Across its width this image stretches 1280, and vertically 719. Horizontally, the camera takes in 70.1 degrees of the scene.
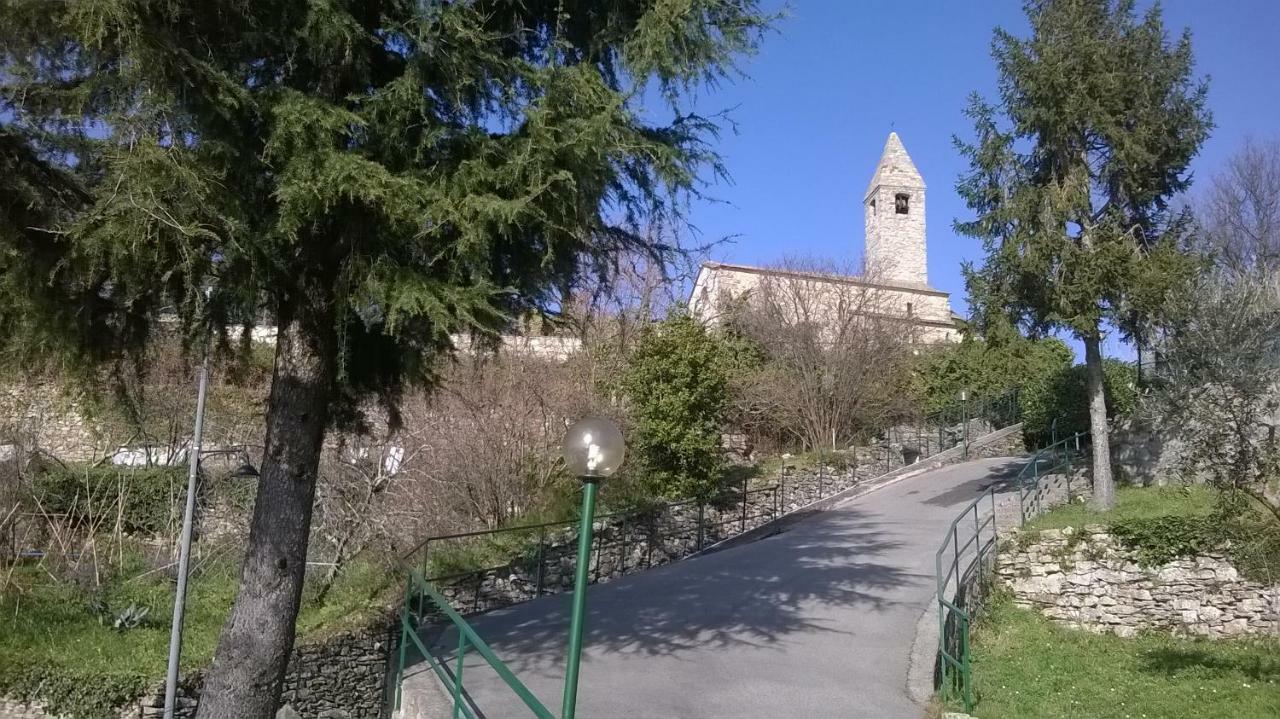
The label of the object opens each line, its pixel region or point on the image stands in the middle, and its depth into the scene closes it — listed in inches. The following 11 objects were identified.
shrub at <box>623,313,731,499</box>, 670.5
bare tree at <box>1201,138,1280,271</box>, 973.8
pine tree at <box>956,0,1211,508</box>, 610.9
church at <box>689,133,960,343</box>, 1136.2
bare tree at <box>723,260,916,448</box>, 990.4
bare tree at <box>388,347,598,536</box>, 635.5
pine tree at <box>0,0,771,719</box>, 203.5
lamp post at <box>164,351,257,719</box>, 462.3
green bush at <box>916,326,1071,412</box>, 1113.4
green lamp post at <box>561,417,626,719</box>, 148.9
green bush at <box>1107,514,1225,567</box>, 478.6
